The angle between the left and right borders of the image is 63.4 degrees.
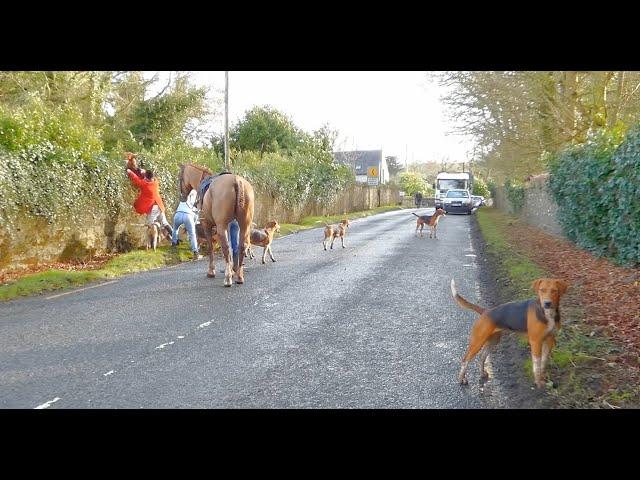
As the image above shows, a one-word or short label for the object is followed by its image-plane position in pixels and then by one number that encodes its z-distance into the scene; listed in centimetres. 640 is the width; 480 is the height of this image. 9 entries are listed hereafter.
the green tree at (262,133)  4316
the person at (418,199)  5416
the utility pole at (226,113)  2092
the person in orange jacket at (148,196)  1268
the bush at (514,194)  2504
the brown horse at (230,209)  916
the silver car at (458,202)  3548
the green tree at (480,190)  6283
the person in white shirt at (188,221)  1234
